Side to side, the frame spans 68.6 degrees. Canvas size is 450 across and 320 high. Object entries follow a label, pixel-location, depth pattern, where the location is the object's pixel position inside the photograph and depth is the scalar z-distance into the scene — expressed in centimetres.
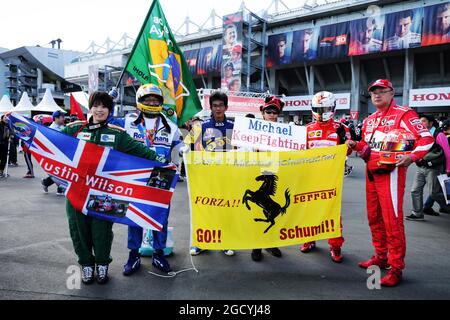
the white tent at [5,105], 2180
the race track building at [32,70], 6794
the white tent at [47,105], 2306
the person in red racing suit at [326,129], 418
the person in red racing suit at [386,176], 345
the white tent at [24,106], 2295
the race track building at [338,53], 2566
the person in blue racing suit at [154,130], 379
